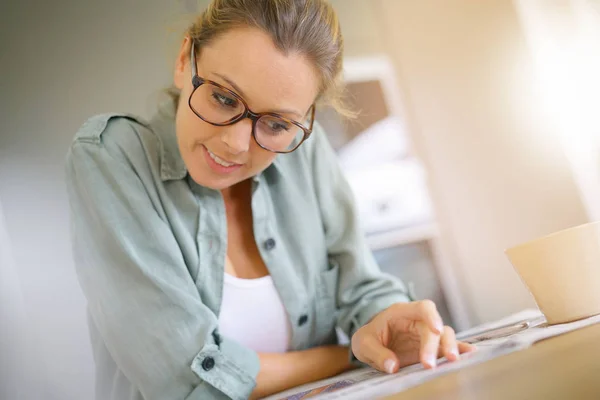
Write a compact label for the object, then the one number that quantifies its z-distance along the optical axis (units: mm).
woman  511
